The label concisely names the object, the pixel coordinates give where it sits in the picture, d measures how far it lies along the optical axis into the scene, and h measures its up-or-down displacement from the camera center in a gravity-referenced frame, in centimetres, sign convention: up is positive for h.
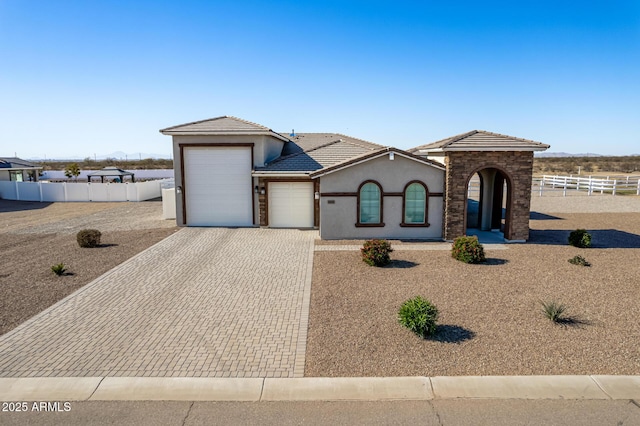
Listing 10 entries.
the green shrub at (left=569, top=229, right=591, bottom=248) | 1523 -272
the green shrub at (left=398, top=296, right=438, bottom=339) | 798 -296
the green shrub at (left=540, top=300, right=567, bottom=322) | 863 -307
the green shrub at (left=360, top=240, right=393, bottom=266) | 1305 -275
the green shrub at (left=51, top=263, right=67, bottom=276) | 1222 -301
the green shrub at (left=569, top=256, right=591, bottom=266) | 1310 -304
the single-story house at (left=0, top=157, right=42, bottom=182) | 3653 -17
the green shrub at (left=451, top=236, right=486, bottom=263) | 1337 -276
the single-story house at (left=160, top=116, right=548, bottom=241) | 1652 -70
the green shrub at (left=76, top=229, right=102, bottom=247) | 1588 -272
